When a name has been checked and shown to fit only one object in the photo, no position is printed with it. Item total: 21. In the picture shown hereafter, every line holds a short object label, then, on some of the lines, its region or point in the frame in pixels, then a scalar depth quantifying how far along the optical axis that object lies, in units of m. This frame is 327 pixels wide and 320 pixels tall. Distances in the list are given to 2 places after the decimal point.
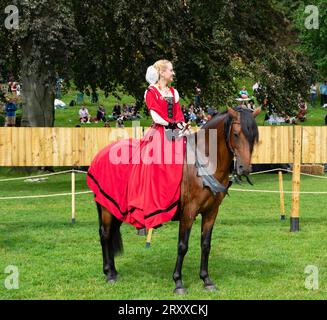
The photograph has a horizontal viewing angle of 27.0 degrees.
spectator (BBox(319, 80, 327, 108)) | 43.56
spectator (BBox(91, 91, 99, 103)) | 28.53
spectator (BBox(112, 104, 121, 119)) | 39.53
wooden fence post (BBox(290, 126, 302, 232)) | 13.86
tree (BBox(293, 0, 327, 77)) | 43.66
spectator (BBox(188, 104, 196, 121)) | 36.34
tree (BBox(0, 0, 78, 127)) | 20.97
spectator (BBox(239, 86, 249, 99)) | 28.33
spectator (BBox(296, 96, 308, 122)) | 37.92
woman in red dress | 8.69
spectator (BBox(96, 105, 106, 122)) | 39.16
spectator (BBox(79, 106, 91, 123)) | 39.00
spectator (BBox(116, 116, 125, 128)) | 34.04
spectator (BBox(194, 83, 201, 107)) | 26.66
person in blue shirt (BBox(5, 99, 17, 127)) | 30.72
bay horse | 8.17
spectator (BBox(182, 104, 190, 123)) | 33.44
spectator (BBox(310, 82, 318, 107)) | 43.19
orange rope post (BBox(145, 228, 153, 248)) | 11.83
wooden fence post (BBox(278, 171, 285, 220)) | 15.34
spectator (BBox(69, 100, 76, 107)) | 46.02
